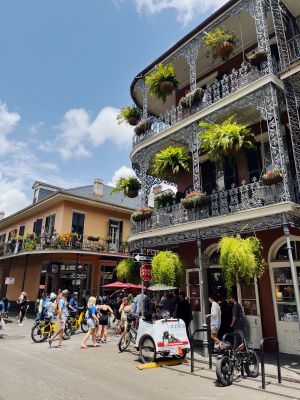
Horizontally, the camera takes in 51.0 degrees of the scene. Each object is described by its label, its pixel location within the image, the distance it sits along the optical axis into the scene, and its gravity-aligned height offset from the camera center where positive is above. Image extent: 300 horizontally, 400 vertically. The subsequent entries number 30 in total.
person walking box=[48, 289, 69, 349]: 10.16 -0.48
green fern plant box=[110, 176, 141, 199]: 13.07 +4.68
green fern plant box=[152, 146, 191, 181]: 10.66 +4.61
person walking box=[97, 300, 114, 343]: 11.08 -0.79
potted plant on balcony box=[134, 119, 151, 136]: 13.27 +7.15
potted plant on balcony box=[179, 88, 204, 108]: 11.27 +7.08
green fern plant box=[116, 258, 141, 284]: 12.41 +1.21
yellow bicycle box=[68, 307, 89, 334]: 13.20 -0.69
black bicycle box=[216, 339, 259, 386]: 6.31 -1.14
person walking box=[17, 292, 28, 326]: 16.39 -0.15
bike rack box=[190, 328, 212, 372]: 7.40 -1.18
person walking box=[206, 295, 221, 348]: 8.48 -0.34
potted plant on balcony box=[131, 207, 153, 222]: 11.77 +3.23
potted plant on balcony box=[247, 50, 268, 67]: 9.50 +7.16
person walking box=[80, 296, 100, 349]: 9.91 -0.46
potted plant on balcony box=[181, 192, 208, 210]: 9.81 +3.11
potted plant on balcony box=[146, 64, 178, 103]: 11.98 +8.12
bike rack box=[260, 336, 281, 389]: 6.09 -1.30
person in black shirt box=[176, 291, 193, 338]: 10.01 -0.23
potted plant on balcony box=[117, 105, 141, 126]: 13.75 +7.87
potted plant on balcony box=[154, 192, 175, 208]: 13.18 +4.18
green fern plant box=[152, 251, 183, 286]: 9.70 +1.06
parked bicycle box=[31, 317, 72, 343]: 11.15 -0.89
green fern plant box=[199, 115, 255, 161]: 8.91 +4.50
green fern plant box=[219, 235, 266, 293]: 7.78 +1.09
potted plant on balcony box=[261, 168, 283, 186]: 8.08 +3.15
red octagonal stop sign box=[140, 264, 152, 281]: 10.27 +0.97
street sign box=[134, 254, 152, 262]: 10.23 +1.46
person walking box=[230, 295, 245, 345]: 7.96 -0.39
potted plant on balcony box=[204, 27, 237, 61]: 10.77 +8.62
